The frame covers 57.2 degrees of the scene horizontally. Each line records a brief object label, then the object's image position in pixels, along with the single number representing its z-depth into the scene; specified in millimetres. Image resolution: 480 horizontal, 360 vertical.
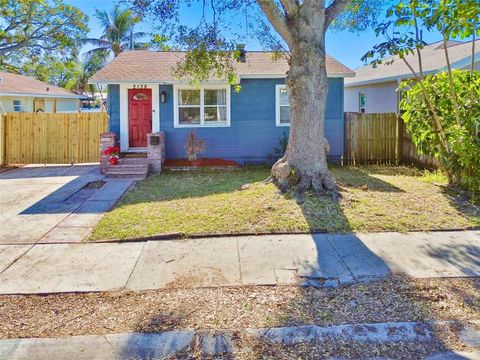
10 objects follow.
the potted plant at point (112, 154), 12570
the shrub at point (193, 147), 13500
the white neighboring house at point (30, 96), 22844
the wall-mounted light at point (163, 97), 13758
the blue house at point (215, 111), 13859
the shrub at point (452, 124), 8578
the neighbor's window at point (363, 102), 20719
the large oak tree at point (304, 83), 8344
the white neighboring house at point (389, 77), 14867
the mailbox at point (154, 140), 12547
